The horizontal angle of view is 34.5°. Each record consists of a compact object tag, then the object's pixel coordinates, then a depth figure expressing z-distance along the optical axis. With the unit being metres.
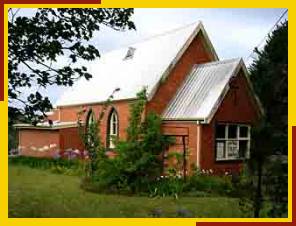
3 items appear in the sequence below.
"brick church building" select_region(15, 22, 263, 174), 18.44
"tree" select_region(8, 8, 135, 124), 7.64
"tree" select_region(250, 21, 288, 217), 6.57
